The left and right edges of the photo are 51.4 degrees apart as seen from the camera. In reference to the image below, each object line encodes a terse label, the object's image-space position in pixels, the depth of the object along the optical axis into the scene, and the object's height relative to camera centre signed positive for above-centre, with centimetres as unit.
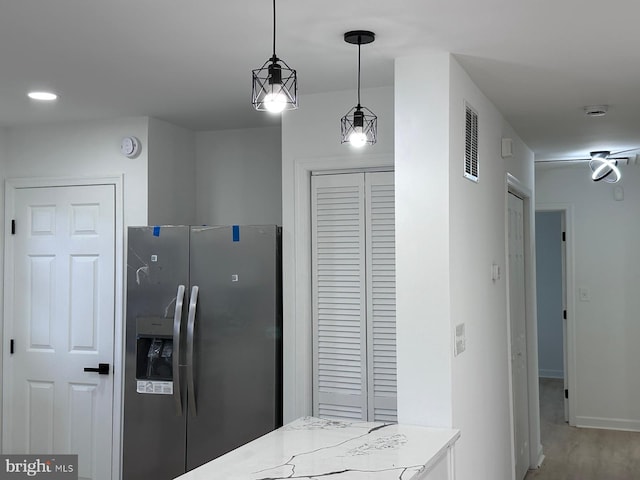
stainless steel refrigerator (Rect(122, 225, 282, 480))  366 -40
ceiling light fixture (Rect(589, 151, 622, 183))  553 +90
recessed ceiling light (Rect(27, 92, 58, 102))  352 +98
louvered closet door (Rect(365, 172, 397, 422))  354 -11
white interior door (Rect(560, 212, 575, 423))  646 -34
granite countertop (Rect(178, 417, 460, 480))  211 -63
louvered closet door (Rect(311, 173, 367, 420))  362 -11
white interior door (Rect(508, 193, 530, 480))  451 -42
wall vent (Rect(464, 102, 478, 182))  310 +63
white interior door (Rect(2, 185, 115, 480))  421 -30
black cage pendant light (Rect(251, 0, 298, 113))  190 +53
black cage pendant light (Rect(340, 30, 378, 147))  251 +66
